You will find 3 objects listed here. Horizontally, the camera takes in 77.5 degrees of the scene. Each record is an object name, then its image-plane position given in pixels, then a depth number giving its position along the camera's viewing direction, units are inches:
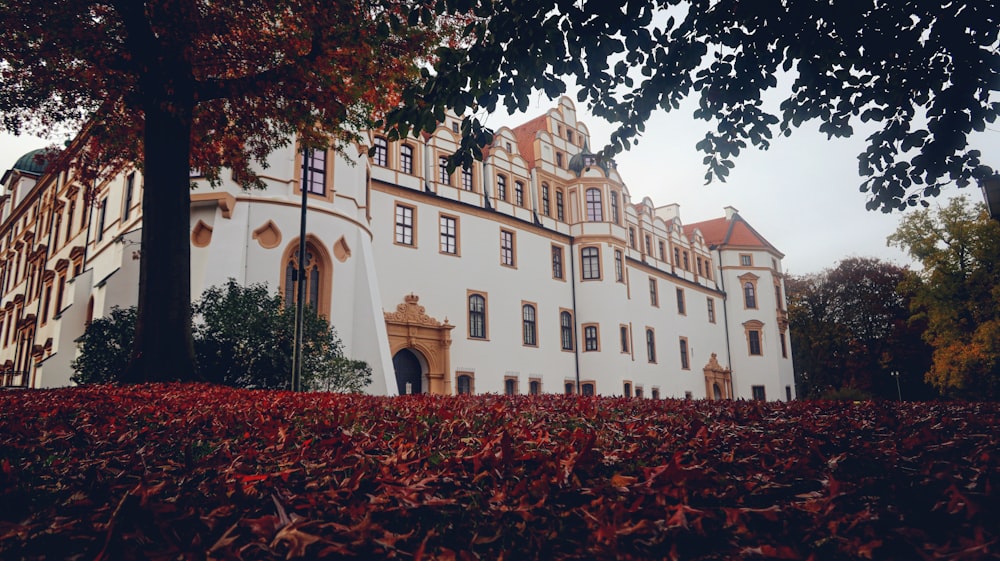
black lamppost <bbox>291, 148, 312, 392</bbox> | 521.6
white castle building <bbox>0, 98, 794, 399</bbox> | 770.8
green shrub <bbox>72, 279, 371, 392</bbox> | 546.9
